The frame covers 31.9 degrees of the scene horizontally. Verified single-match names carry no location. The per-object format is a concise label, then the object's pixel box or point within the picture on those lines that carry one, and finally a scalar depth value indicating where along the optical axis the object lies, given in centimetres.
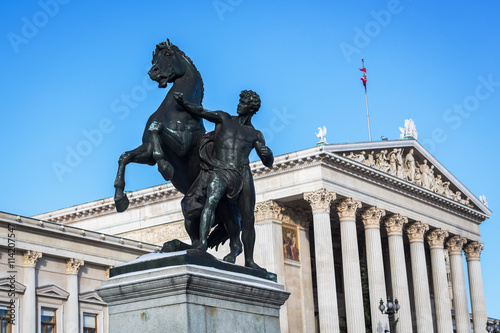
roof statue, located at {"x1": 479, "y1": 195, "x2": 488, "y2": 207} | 6371
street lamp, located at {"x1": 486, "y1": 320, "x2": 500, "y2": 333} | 4778
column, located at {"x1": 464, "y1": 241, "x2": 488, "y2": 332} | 6000
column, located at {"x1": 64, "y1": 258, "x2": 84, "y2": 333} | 4416
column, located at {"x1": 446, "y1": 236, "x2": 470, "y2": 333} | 5728
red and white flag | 5716
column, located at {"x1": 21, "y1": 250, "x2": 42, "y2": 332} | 4175
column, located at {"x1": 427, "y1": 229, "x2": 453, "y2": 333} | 5503
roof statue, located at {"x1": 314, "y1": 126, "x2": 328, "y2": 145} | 4819
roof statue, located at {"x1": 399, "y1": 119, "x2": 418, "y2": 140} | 5659
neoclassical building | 4712
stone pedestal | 867
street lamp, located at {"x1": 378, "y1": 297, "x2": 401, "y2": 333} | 3759
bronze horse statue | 970
